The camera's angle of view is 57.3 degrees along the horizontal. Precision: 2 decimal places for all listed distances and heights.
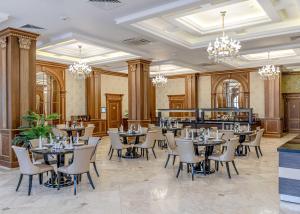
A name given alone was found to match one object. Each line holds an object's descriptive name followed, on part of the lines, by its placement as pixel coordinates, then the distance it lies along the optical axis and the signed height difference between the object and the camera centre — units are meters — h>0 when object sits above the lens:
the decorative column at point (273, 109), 13.65 -0.09
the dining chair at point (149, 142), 7.90 -0.98
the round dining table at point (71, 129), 10.47 -0.77
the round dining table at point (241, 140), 8.61 -1.07
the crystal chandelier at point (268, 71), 11.10 +1.47
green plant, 6.68 -0.48
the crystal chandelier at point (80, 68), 10.23 +1.52
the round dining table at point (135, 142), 8.24 -1.05
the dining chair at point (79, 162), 4.83 -0.96
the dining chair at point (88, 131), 9.56 -0.79
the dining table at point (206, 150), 6.01 -0.99
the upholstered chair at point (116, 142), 7.84 -0.96
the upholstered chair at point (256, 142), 8.27 -1.07
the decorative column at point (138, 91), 11.22 +0.71
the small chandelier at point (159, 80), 13.70 +1.40
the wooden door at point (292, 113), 15.39 -0.34
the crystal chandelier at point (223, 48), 6.76 +1.49
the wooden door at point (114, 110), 15.24 -0.09
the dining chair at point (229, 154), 5.86 -1.02
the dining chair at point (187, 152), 5.68 -0.92
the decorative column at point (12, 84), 7.03 +0.67
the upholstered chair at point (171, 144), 6.79 -0.93
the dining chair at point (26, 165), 4.82 -1.00
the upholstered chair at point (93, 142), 5.95 -0.77
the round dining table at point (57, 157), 5.08 -0.97
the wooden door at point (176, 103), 17.15 +0.32
